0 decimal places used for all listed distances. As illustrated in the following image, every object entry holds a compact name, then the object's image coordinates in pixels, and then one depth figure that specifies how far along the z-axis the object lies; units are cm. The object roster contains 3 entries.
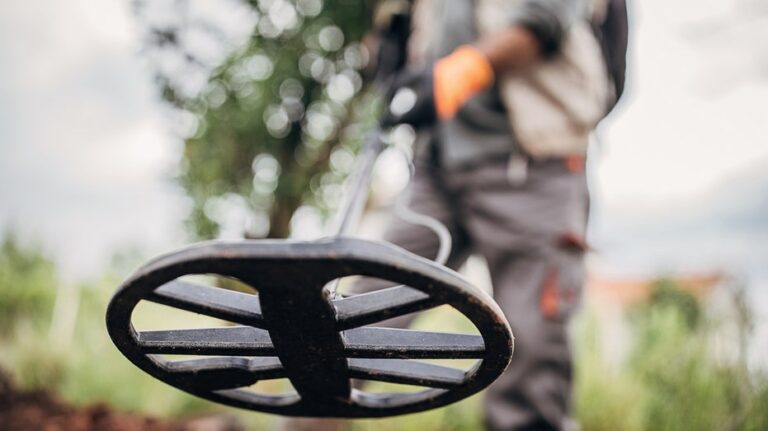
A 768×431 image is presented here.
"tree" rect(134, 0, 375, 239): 464
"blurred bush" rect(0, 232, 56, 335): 391
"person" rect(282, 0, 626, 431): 155
